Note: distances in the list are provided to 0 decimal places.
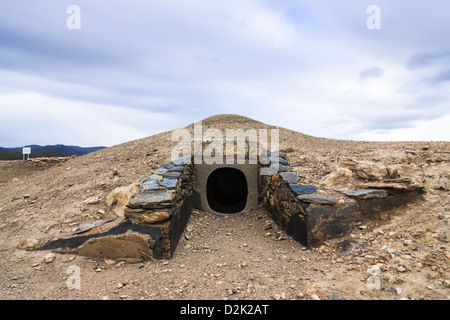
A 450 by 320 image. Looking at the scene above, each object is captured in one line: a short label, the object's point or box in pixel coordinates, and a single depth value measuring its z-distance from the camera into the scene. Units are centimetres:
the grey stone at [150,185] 479
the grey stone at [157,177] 524
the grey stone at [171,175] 535
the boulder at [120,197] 499
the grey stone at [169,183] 487
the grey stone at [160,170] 574
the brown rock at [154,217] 418
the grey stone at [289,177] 533
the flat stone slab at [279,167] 588
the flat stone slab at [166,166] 604
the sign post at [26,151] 1246
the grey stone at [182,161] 617
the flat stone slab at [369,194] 445
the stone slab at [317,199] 443
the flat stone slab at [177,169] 578
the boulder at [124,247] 411
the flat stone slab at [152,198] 429
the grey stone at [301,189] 478
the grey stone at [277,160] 636
